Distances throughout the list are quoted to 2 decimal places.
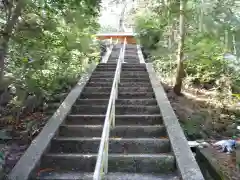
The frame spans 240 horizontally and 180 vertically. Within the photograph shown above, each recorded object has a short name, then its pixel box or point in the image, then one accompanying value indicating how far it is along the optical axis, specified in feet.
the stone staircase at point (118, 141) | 8.86
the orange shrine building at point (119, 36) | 58.37
